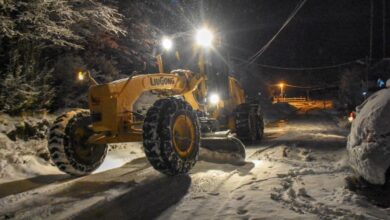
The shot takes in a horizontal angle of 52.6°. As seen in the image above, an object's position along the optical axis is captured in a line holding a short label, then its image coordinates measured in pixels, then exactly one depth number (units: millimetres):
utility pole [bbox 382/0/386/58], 30039
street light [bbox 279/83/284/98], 63434
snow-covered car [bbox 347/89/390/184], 5445
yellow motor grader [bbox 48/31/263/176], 7219
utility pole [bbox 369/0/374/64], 29798
